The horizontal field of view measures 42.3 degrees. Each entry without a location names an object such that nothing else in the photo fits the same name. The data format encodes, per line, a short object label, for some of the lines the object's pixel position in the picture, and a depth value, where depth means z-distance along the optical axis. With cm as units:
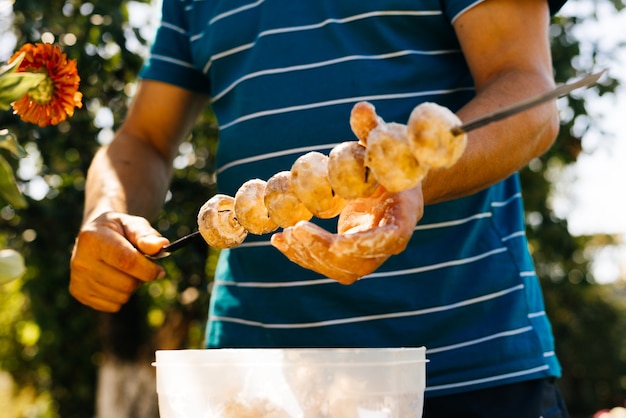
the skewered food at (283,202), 107
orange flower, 121
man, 149
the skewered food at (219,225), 120
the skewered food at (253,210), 114
